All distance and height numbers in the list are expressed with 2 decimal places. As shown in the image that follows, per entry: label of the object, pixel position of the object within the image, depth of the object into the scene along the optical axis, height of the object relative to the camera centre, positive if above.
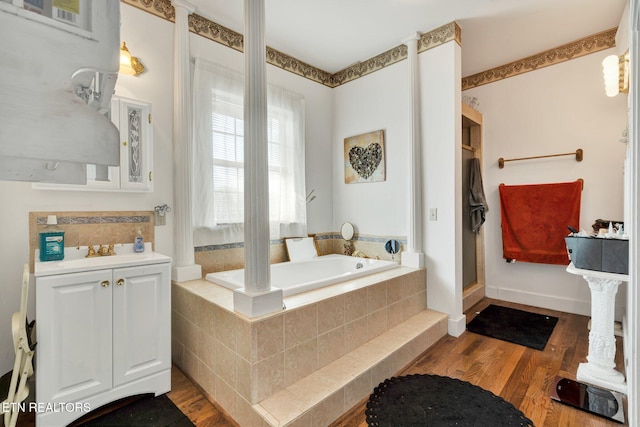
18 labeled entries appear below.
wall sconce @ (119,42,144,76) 2.01 +1.09
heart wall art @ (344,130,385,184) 3.22 +0.65
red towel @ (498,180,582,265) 2.97 -0.07
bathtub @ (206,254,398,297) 2.08 -0.50
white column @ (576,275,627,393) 1.82 -0.80
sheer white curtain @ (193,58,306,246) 2.46 +0.55
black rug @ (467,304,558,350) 2.48 -1.06
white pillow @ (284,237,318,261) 3.06 -0.36
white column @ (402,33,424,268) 2.77 +0.50
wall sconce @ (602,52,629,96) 2.11 +1.03
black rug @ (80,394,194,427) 1.57 -1.11
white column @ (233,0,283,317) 1.61 +0.29
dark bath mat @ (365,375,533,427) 1.57 -1.11
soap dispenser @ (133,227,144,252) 2.09 -0.20
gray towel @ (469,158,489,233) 3.36 +0.17
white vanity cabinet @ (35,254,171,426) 1.46 -0.66
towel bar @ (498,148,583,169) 2.89 +0.60
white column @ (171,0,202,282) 2.29 +0.53
